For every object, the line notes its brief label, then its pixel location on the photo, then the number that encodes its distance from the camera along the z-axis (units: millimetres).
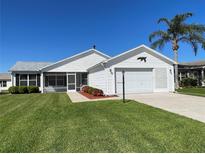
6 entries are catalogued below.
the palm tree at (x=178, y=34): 22422
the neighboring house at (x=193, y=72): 27406
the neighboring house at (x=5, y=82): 40406
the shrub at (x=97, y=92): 15511
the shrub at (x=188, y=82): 27000
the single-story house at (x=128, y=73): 16391
